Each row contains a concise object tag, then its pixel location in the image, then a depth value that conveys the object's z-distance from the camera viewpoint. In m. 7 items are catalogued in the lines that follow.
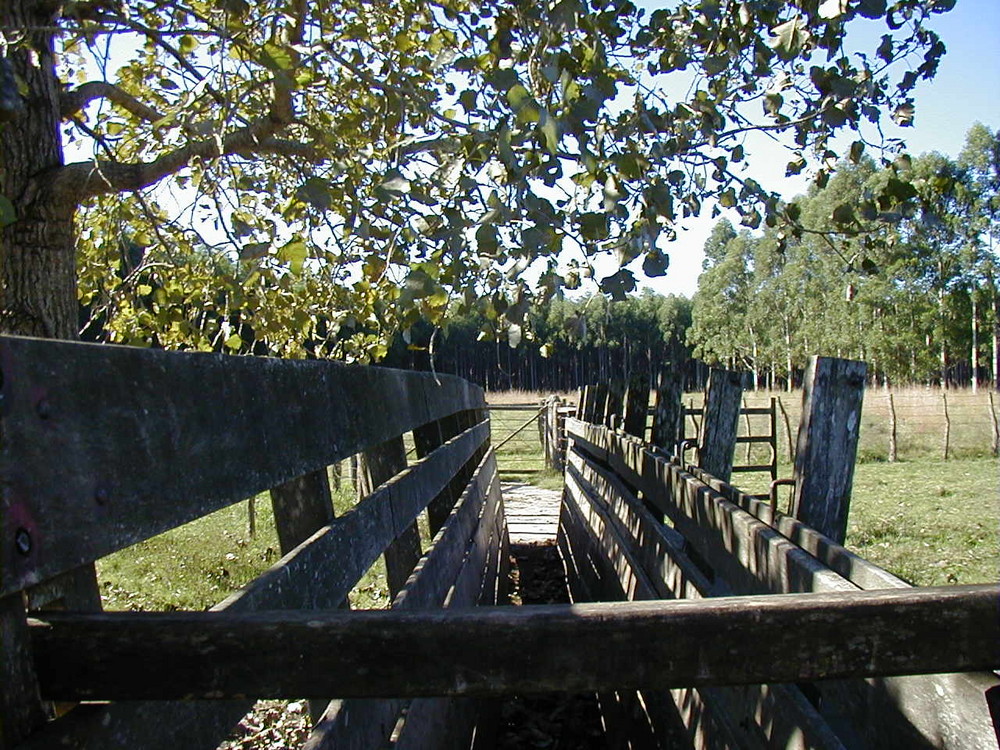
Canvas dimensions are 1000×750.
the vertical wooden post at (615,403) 7.99
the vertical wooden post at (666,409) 5.66
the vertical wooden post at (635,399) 6.55
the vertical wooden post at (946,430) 26.59
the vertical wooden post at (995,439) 26.25
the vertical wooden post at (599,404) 9.36
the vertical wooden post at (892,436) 26.91
